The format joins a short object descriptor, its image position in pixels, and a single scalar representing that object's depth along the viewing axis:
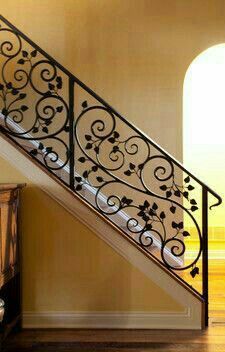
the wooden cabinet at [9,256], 3.66
